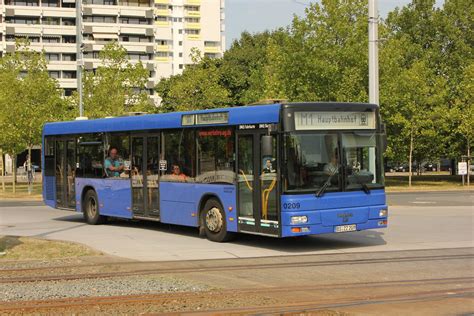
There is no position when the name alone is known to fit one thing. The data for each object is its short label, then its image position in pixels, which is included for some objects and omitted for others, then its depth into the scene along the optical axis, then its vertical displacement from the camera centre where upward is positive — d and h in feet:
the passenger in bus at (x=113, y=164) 58.03 +0.08
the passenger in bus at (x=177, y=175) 50.21 -0.84
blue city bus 41.01 -0.43
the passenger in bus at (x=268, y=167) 41.60 -0.26
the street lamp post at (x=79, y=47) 102.12 +19.11
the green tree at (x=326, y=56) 129.29 +21.40
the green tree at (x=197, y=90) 155.02 +17.75
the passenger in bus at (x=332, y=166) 41.85 -0.26
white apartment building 309.22 +66.16
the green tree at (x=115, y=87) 136.87 +16.94
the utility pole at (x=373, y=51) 69.72 +11.72
